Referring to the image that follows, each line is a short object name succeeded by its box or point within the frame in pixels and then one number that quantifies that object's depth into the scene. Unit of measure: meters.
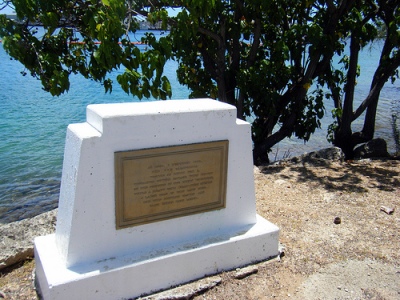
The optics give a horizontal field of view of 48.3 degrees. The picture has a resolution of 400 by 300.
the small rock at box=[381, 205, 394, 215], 5.21
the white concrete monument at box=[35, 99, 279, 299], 3.34
